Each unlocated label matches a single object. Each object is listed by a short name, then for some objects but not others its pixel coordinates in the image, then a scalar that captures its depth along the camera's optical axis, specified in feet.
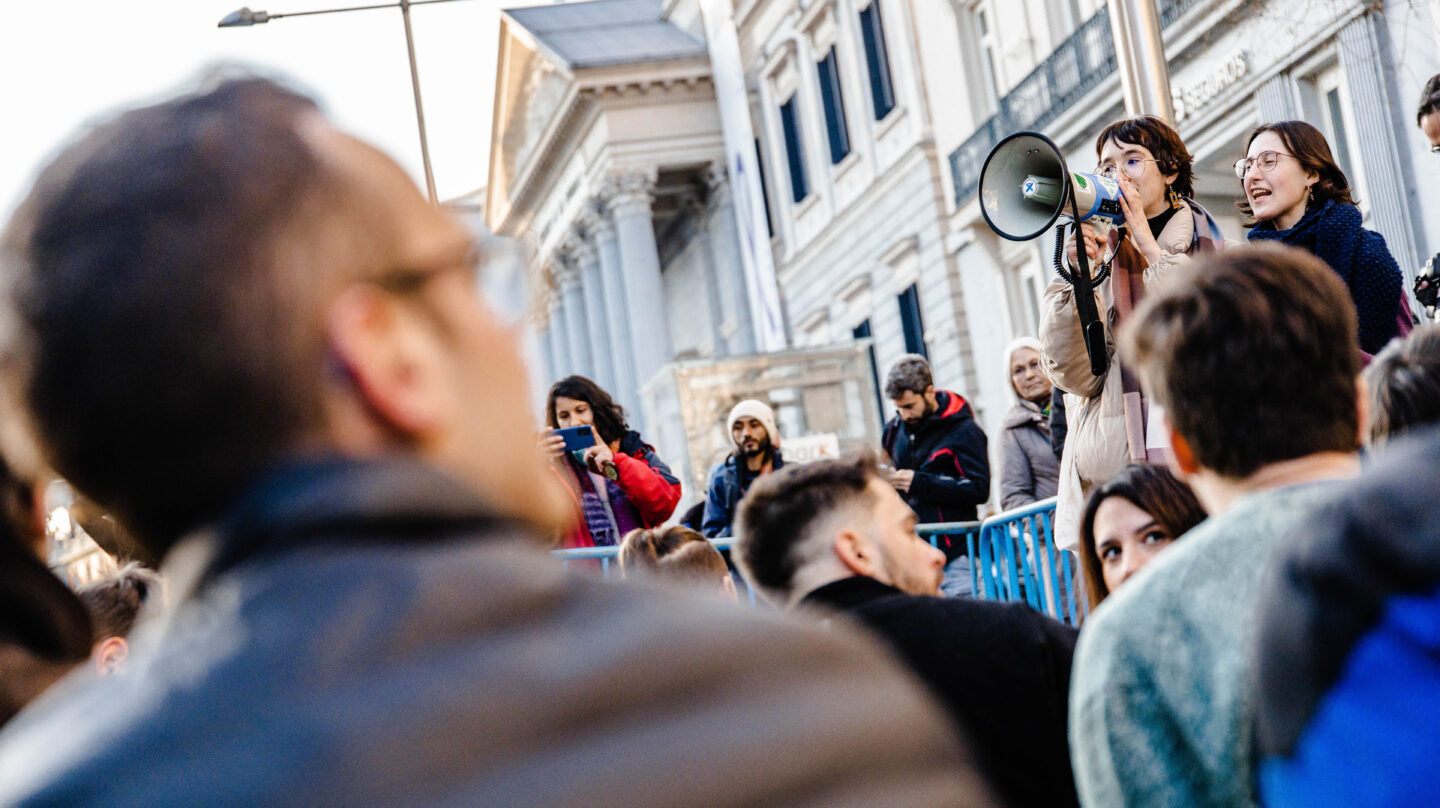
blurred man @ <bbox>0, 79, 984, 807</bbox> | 2.84
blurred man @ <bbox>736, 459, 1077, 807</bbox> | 9.77
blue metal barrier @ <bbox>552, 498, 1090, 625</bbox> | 24.67
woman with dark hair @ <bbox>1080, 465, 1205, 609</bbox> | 13.08
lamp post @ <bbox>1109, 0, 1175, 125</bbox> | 25.22
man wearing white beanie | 27.78
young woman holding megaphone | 16.52
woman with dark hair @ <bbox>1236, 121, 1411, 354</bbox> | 16.90
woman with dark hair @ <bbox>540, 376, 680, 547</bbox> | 24.14
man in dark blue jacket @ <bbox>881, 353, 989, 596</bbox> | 26.96
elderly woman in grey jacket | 26.25
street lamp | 52.19
